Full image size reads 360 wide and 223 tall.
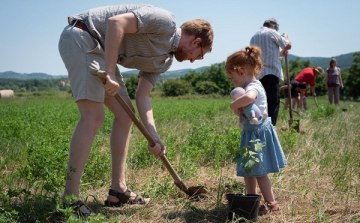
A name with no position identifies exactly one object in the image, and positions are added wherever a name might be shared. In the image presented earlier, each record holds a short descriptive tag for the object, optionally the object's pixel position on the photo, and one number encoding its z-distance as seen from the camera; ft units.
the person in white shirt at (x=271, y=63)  21.01
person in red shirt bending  39.22
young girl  10.03
